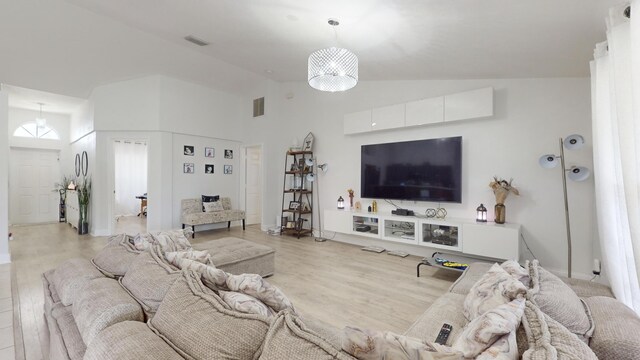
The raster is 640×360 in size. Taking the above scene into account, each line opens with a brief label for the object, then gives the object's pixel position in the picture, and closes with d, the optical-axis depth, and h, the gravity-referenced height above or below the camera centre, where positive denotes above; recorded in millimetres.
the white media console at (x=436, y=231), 3465 -729
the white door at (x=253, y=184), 7246 -77
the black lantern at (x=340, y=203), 5309 -407
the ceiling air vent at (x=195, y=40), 4223 +2124
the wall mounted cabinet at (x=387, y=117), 4523 +1040
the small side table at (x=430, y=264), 3250 -981
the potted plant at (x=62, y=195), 7443 -370
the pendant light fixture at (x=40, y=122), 7098 +1468
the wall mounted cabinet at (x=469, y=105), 3727 +1037
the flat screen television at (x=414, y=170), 4062 +170
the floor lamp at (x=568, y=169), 3018 +159
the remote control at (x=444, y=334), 1375 -762
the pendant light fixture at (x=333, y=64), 2766 +1153
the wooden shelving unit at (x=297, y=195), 5910 -302
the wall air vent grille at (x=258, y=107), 6689 +1760
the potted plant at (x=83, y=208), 5934 -568
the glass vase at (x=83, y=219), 5938 -792
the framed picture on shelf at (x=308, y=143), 5906 +802
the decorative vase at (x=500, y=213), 3658 -407
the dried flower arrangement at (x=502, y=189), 3611 -97
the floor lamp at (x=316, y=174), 5718 +146
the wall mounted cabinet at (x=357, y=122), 4902 +1038
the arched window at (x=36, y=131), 7227 +1292
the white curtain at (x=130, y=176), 8578 +152
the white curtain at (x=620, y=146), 1703 +249
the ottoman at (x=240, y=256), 2981 -820
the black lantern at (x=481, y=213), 3799 -425
